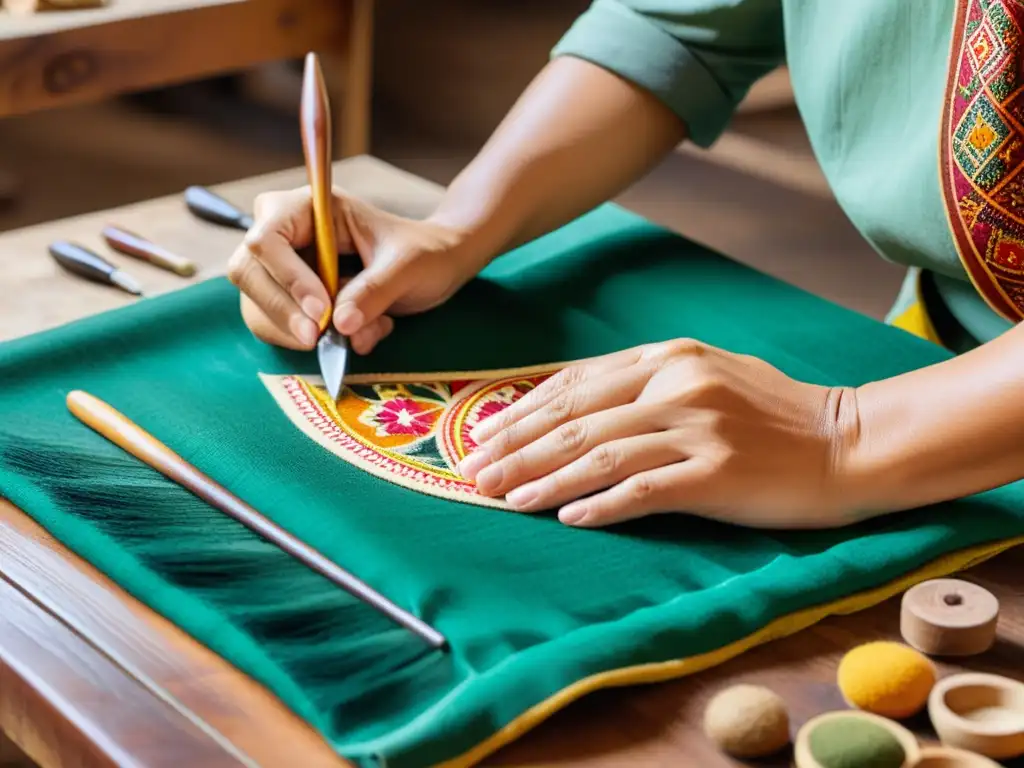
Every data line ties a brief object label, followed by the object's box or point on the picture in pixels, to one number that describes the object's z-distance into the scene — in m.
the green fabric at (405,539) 0.56
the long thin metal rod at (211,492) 0.60
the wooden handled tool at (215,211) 1.06
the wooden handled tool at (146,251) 0.98
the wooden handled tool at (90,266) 0.95
